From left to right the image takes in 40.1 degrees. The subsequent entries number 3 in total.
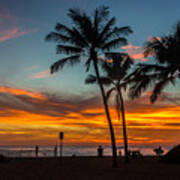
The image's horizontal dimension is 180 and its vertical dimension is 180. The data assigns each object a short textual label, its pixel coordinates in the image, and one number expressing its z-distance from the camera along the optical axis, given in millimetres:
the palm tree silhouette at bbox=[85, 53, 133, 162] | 24459
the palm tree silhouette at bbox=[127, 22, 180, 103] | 18688
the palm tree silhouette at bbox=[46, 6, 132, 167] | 20750
